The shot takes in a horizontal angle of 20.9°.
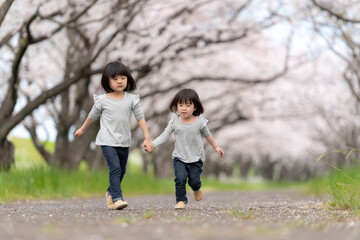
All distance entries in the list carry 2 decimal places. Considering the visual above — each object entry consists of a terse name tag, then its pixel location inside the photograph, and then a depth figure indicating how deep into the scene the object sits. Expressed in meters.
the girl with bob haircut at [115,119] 11.80
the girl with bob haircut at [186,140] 12.12
